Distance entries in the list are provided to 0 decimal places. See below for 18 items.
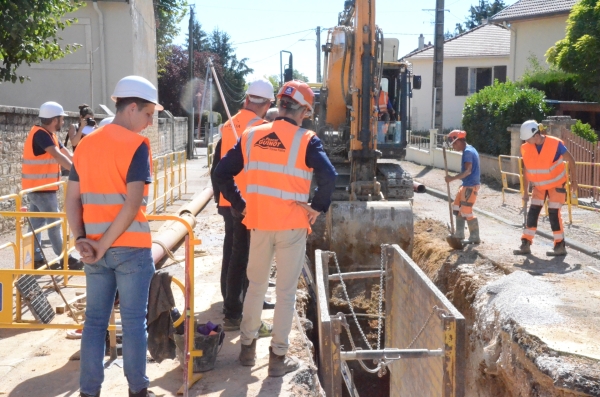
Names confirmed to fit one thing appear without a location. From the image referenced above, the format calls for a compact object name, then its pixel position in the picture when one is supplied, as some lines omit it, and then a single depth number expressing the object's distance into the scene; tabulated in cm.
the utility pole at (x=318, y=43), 3947
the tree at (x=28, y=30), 1071
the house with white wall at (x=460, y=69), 3659
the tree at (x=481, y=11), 8362
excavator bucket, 950
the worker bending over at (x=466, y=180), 1020
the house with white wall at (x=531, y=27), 2822
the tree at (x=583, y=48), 1958
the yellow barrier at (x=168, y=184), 1297
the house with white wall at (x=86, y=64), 2280
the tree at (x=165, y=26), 3719
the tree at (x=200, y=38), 7206
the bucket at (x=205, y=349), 475
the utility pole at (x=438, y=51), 2341
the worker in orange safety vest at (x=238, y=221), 566
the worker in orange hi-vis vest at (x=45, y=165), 778
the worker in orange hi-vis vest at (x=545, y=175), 963
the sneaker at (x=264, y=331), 565
